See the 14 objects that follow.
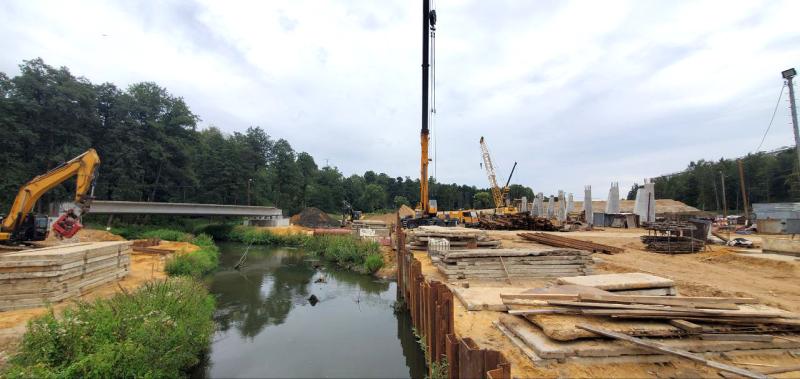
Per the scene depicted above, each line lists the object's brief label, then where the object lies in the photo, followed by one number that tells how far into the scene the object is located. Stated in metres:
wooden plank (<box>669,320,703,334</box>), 4.78
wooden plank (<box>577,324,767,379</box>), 4.01
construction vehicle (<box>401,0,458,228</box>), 20.78
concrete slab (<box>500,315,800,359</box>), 4.67
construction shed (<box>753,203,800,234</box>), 22.27
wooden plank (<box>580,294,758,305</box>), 5.46
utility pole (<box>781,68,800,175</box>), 18.91
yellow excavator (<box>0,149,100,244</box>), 15.24
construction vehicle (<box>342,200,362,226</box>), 46.41
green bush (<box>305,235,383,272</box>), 20.45
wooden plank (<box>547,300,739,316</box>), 5.14
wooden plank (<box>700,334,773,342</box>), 4.89
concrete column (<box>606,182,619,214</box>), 29.85
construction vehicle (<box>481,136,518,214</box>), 45.69
